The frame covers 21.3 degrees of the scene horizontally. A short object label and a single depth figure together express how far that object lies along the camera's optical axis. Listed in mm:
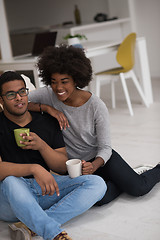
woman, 2277
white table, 4105
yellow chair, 4555
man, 1982
